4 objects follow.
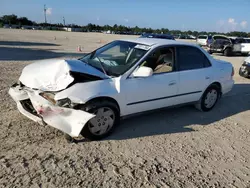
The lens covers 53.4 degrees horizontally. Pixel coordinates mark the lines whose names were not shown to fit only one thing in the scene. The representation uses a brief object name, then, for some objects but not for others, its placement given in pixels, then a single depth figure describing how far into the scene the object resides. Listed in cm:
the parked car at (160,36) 1755
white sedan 370
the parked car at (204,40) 2298
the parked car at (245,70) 979
